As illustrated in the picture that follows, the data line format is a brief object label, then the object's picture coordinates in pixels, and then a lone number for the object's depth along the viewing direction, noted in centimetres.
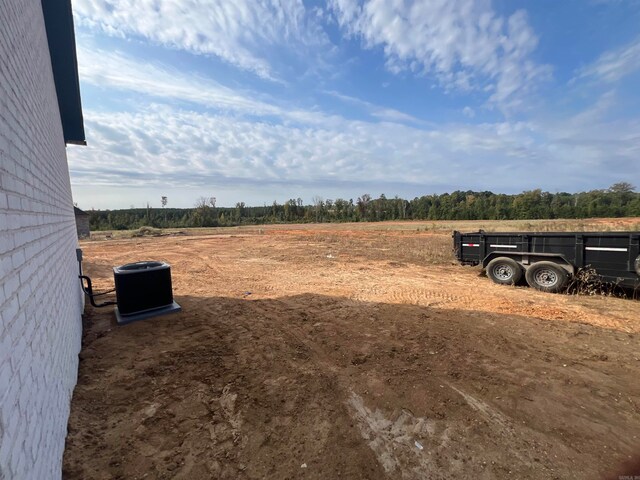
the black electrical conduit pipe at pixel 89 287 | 656
